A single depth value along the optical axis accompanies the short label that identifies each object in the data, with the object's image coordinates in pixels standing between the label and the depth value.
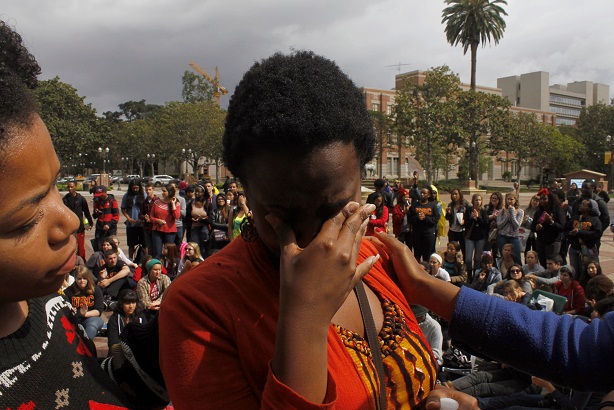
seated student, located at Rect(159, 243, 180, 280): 7.97
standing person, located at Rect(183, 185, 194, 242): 9.65
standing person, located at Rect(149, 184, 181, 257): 9.11
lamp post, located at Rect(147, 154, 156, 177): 53.59
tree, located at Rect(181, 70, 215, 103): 56.09
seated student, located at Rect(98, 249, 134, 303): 7.34
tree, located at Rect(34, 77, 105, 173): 42.25
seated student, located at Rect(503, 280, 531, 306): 6.19
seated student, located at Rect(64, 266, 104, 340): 6.23
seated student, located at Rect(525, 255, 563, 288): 7.32
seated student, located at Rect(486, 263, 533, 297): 6.61
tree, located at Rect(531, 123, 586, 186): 50.91
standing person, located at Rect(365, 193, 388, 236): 7.90
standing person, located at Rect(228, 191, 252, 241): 7.08
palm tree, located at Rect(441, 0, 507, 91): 41.88
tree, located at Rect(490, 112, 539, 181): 39.72
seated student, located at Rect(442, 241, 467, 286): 8.60
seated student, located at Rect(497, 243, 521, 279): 8.21
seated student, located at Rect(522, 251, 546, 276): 8.13
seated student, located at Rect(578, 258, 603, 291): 6.96
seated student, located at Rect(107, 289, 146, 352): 5.77
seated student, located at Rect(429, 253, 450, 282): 7.29
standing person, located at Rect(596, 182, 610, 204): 11.57
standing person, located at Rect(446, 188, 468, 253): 10.01
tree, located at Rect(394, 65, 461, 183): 33.78
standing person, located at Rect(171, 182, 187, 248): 9.39
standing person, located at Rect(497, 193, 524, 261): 9.18
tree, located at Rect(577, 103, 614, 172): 54.00
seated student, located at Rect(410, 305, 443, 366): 5.32
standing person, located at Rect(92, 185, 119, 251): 9.78
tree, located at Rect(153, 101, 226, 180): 44.62
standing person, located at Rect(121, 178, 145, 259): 9.78
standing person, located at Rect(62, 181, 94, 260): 9.29
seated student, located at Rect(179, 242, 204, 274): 7.33
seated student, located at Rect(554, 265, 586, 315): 6.48
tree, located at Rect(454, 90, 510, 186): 35.44
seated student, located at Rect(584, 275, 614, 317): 5.60
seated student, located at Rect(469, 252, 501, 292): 7.55
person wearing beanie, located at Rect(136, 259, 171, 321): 6.12
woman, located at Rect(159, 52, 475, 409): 1.04
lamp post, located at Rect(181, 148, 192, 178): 46.38
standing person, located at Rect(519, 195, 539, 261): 9.80
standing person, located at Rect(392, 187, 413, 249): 10.28
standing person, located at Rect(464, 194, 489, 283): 9.54
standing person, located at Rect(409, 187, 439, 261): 9.32
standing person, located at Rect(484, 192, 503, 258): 9.48
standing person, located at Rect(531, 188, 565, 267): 8.91
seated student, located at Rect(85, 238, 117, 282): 7.78
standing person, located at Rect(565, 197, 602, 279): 8.65
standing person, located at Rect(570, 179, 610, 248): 9.13
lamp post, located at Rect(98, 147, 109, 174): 47.62
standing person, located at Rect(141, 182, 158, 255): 9.29
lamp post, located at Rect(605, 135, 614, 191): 45.95
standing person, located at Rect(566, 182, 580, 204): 13.37
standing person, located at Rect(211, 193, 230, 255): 9.14
